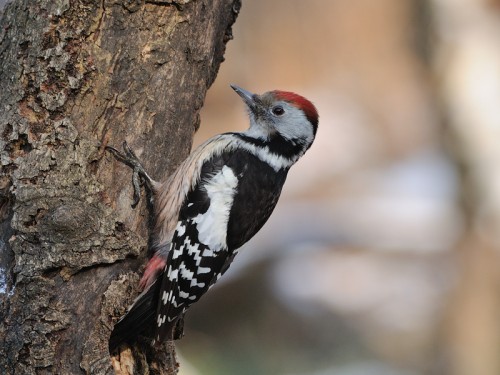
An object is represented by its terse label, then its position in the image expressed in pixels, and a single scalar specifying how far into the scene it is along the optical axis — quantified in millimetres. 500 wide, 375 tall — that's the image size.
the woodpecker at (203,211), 6527
